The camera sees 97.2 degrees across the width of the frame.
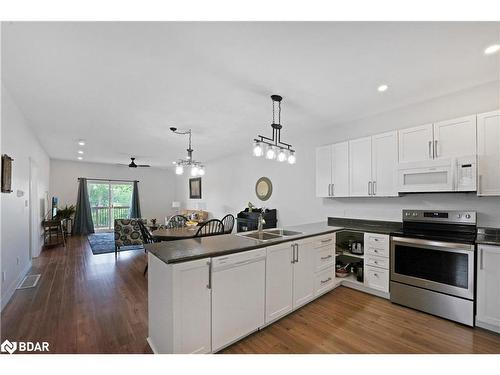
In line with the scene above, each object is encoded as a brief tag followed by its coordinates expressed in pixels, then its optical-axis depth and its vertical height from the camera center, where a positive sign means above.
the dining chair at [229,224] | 4.66 -0.78
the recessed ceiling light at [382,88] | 2.50 +1.18
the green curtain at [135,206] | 8.95 -0.67
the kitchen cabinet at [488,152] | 2.31 +0.41
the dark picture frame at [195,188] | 8.19 +0.07
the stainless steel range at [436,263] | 2.27 -0.82
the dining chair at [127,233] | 5.11 -1.03
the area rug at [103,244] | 5.53 -1.54
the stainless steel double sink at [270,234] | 2.74 -0.57
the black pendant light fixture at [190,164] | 3.99 +0.43
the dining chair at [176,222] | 5.34 -0.81
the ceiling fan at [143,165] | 8.51 +0.95
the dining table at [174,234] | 3.52 -0.75
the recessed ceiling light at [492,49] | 1.83 +1.20
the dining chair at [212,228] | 3.89 -0.72
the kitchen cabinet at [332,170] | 3.51 +0.33
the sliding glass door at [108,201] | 8.41 -0.46
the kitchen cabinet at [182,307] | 1.58 -0.88
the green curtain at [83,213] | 7.79 -0.85
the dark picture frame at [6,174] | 2.42 +0.17
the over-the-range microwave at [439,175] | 2.39 +0.18
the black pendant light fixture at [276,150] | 2.55 +0.49
